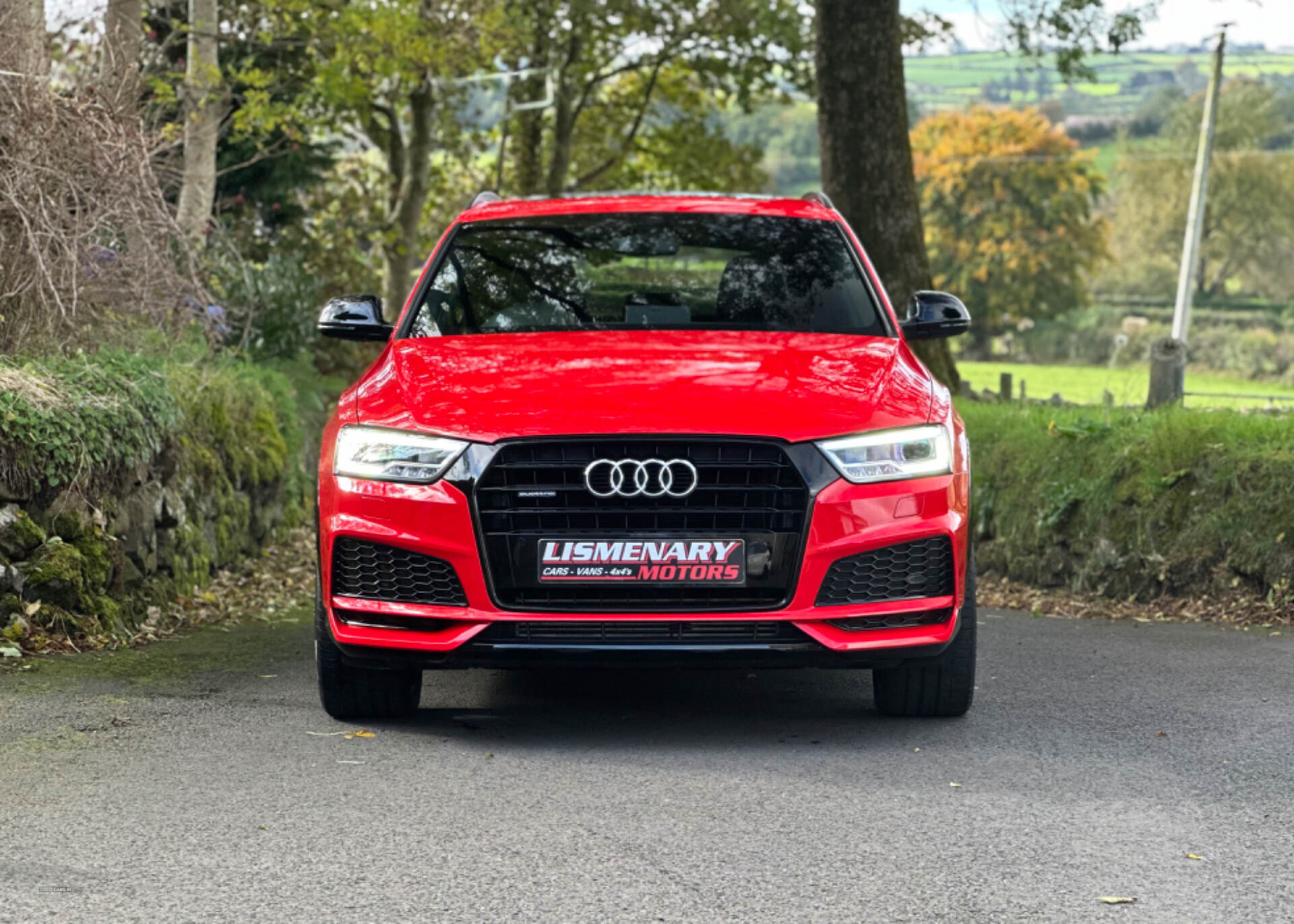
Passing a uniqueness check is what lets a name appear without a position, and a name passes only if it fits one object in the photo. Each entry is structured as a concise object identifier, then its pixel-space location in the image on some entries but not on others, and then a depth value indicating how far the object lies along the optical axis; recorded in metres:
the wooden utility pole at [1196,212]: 39.81
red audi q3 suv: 5.37
